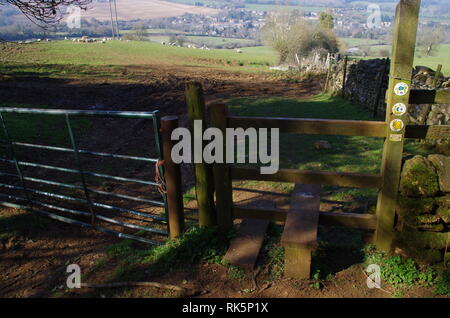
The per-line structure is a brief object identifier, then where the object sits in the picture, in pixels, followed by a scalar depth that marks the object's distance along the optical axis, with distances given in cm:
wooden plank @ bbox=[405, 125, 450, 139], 322
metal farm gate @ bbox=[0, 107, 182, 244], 397
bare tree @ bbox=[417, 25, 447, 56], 5450
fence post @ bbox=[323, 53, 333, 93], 1815
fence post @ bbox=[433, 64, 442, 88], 872
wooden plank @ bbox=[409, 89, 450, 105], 318
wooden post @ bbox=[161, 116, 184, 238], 368
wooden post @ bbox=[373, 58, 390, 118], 1150
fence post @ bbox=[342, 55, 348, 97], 1516
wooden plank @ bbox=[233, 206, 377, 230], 353
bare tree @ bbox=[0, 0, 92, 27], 709
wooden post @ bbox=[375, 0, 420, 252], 298
